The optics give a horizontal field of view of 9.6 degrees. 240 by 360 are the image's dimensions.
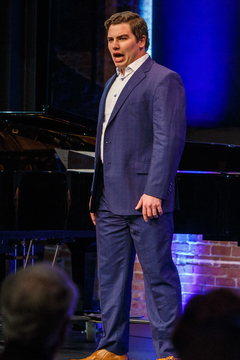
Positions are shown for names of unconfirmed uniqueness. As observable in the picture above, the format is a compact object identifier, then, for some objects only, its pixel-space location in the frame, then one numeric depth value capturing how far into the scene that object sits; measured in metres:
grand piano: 8.51
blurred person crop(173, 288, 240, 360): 4.52
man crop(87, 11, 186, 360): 7.29
